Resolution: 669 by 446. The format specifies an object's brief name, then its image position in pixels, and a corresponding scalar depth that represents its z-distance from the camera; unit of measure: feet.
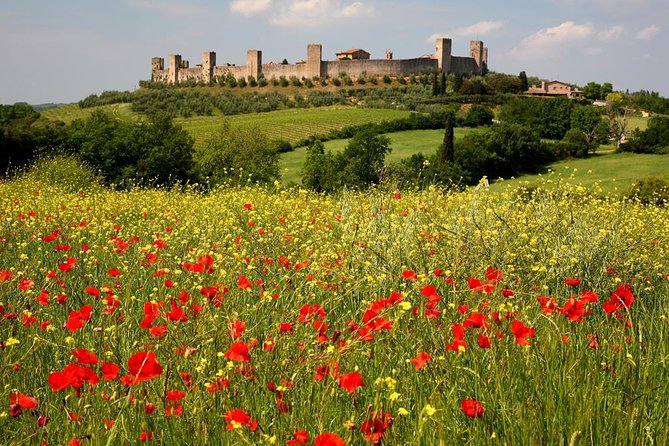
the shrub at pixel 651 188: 68.66
